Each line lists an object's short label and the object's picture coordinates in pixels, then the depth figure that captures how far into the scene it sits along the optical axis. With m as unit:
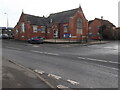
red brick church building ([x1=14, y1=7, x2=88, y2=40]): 27.02
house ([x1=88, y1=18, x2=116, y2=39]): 32.58
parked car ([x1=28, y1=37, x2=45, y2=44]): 21.50
